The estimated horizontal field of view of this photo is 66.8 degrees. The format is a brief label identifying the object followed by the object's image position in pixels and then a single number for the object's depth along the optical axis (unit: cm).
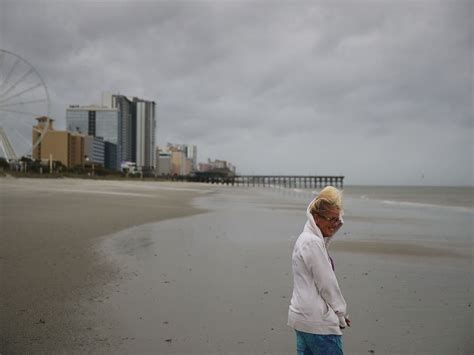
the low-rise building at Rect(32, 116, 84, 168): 11962
